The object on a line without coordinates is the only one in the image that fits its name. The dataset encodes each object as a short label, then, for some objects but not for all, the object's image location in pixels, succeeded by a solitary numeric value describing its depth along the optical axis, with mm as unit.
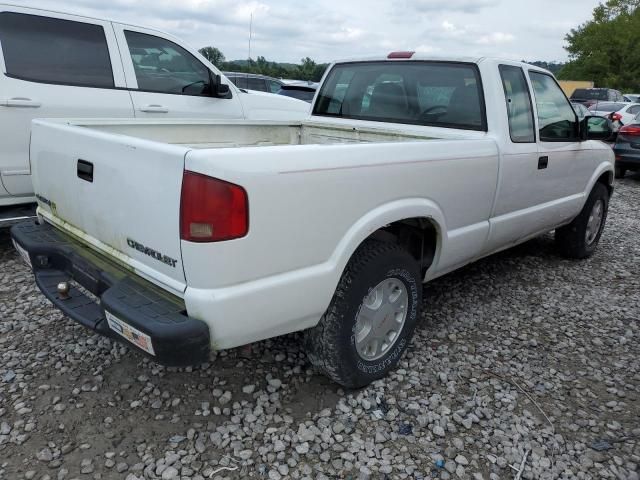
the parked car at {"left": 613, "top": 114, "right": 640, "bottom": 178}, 9555
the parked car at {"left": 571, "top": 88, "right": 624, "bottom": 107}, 21708
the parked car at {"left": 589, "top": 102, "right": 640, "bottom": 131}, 13570
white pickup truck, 1922
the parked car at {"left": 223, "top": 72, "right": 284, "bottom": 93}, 12015
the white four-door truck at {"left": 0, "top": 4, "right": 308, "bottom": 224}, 4059
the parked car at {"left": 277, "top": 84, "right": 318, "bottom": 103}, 11984
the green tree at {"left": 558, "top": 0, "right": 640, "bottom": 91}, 43812
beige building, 36125
